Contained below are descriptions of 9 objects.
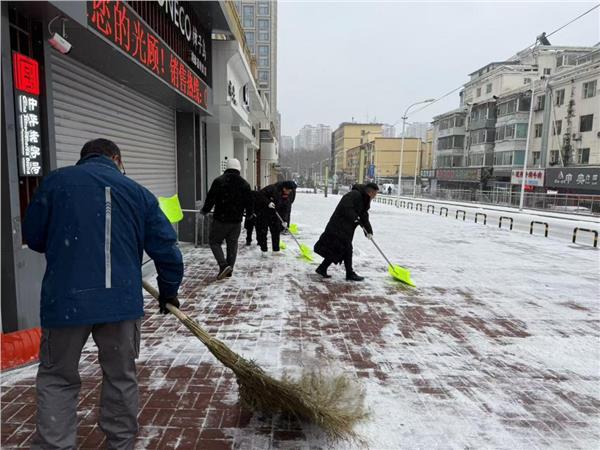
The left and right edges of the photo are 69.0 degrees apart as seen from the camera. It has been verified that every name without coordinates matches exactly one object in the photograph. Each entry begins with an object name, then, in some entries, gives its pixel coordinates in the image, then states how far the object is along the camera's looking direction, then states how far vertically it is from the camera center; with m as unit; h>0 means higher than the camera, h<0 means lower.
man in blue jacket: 2.19 -0.61
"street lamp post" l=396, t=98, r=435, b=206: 36.79 +4.18
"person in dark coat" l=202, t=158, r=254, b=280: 6.57 -0.65
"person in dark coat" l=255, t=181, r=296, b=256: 9.18 -0.90
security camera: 3.77 +1.03
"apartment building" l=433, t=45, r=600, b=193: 31.77 +4.39
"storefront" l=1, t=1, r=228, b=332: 3.51 +0.86
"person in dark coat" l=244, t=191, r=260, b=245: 10.34 -1.42
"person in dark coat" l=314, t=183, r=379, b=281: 6.65 -0.83
